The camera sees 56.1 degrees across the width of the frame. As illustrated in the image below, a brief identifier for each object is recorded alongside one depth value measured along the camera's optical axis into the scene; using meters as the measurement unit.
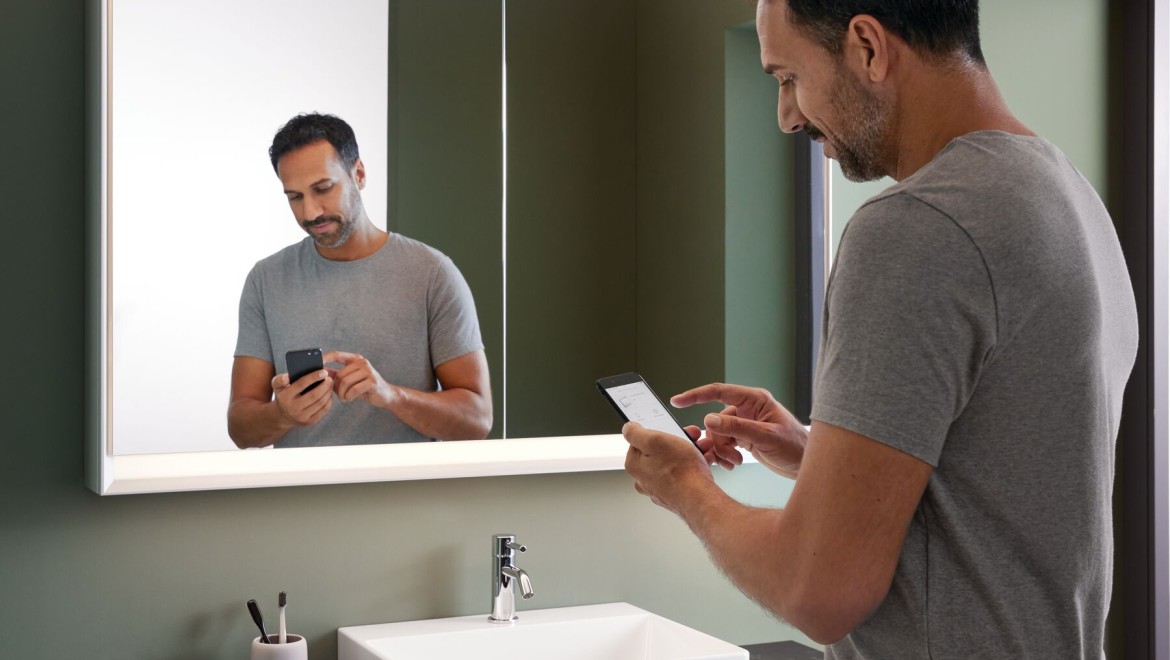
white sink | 1.39
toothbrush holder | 1.31
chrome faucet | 1.48
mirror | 1.31
